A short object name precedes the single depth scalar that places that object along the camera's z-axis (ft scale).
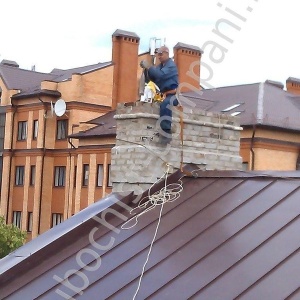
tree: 77.66
